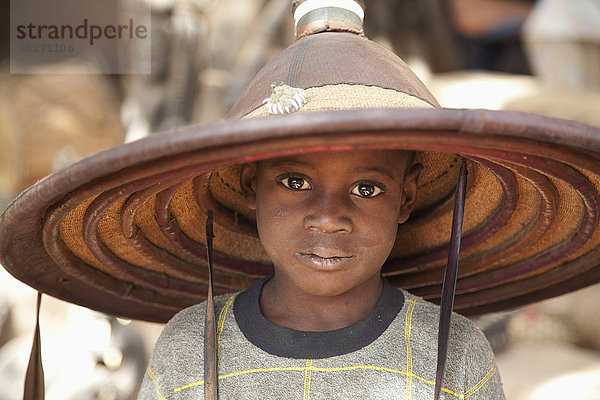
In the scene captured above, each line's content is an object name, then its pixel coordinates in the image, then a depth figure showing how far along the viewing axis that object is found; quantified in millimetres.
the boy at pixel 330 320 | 1248
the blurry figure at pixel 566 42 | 4082
